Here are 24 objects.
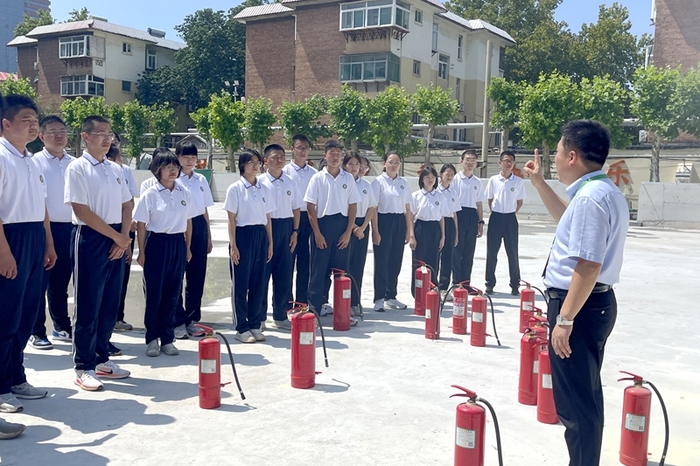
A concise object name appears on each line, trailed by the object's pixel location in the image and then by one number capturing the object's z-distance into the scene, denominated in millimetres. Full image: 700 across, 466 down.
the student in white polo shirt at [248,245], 6406
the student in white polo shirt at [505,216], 9008
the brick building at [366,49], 37344
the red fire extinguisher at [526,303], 6918
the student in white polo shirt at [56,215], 6008
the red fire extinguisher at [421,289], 7832
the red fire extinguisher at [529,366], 4762
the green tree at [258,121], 35062
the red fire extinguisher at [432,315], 6473
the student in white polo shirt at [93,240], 4867
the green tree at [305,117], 34281
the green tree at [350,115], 32062
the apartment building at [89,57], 49625
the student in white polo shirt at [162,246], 5758
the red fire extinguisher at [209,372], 4492
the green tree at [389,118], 30531
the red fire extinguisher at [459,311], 6680
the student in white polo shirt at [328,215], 7258
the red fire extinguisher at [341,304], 6804
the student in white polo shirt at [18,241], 4301
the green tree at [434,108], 30719
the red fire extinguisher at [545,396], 4426
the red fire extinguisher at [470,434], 3293
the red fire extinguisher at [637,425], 3760
